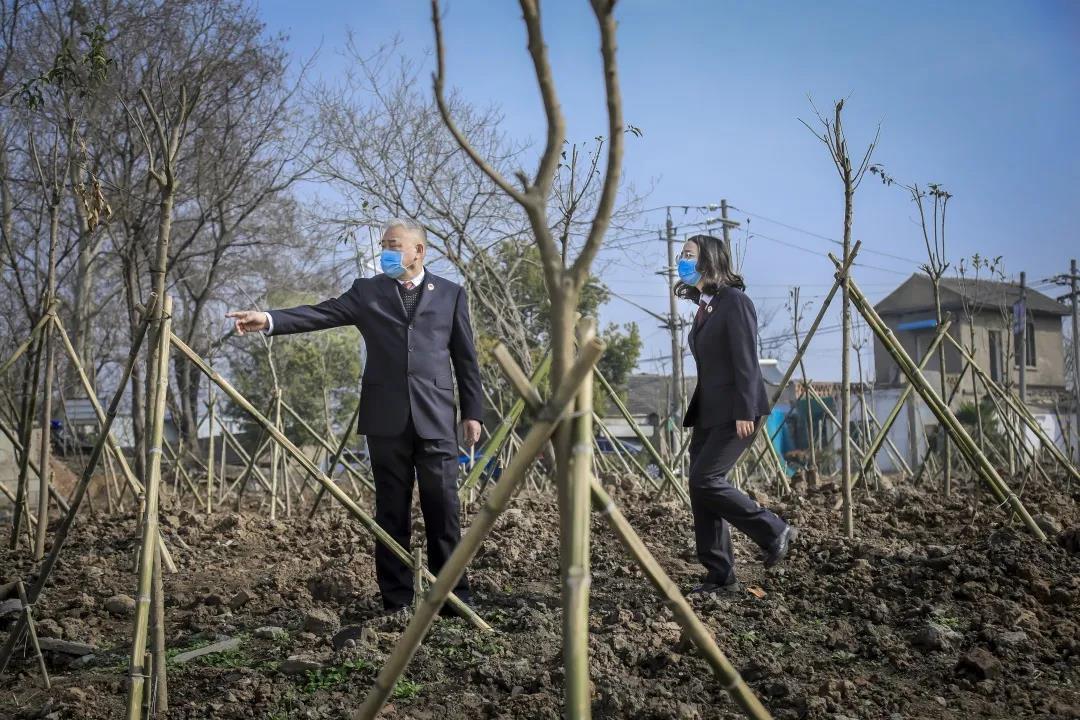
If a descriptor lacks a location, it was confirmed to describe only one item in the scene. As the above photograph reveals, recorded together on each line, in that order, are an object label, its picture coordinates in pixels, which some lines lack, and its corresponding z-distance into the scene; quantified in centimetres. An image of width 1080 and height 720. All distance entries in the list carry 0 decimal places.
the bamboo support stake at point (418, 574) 351
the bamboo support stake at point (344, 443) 529
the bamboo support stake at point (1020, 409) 672
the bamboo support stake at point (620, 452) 846
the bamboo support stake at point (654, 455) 622
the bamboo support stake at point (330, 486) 333
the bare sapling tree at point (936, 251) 659
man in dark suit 371
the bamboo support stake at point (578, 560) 169
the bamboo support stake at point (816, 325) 468
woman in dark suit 394
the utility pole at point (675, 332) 1910
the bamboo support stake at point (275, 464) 645
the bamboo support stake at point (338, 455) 545
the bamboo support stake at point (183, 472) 676
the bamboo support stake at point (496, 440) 539
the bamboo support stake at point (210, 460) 684
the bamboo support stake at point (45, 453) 491
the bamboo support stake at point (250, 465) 704
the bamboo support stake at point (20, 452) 507
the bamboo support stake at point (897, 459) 930
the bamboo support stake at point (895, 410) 599
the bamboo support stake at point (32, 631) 305
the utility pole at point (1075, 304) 2330
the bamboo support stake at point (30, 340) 477
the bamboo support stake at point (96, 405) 451
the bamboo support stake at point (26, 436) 493
